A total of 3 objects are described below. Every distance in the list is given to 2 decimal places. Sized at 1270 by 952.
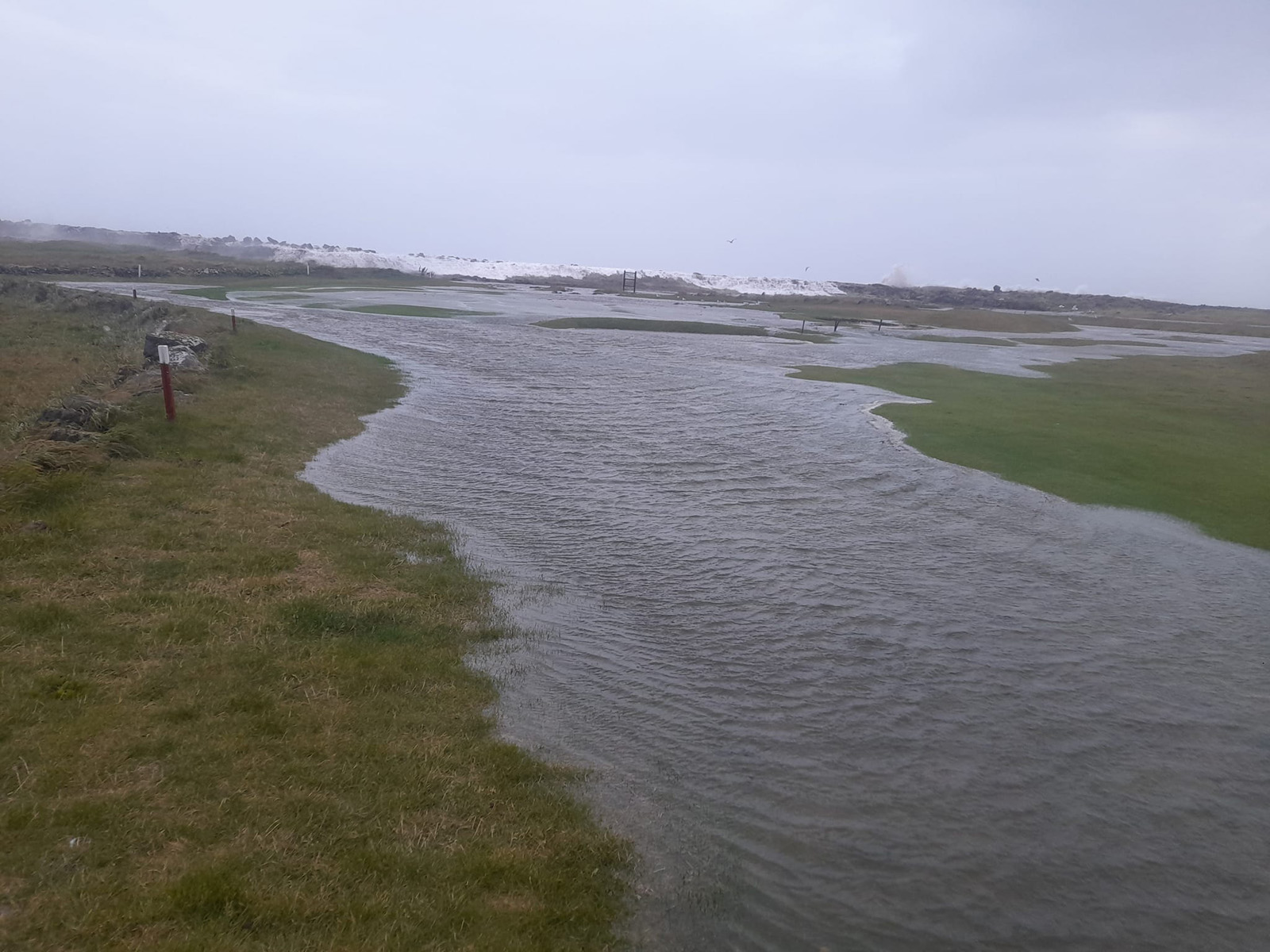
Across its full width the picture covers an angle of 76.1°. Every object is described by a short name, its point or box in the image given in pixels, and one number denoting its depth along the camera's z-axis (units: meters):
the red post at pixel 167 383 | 17.77
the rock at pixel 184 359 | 25.16
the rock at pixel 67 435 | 15.28
